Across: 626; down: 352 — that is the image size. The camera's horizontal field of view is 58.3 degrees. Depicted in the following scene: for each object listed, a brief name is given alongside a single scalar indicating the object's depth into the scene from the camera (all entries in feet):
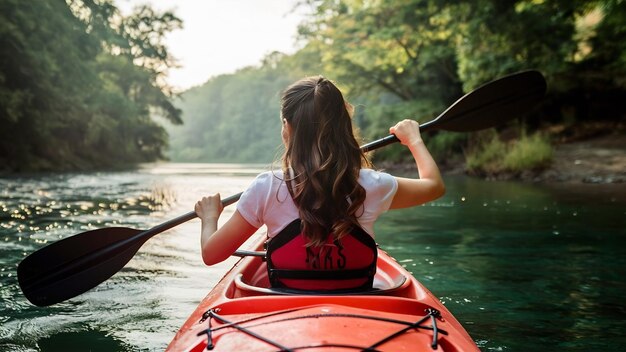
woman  6.10
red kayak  4.95
